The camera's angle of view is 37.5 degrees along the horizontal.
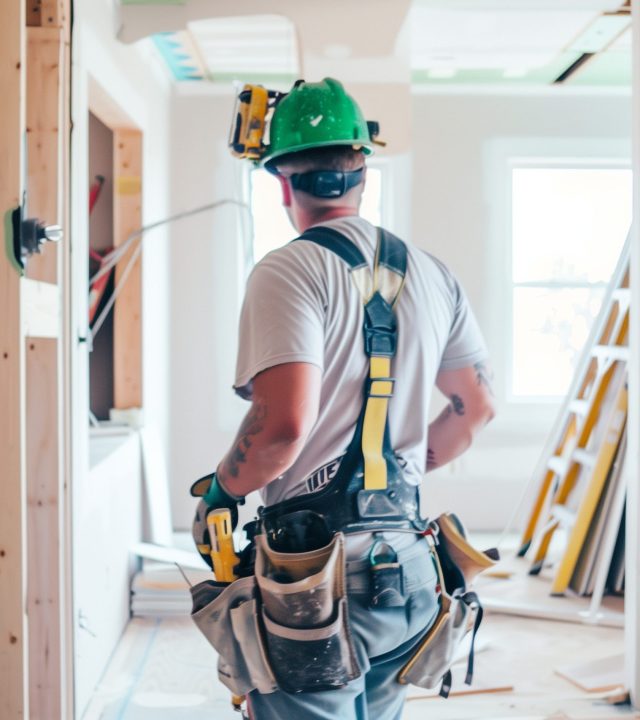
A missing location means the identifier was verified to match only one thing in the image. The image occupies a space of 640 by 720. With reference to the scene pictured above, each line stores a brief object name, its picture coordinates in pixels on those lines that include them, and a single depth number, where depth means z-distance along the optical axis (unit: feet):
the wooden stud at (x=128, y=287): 15.90
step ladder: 15.21
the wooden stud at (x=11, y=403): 5.57
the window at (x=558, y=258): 20.75
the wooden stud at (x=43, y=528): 8.54
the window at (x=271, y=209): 20.62
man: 5.30
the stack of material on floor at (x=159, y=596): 14.28
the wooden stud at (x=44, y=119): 8.50
